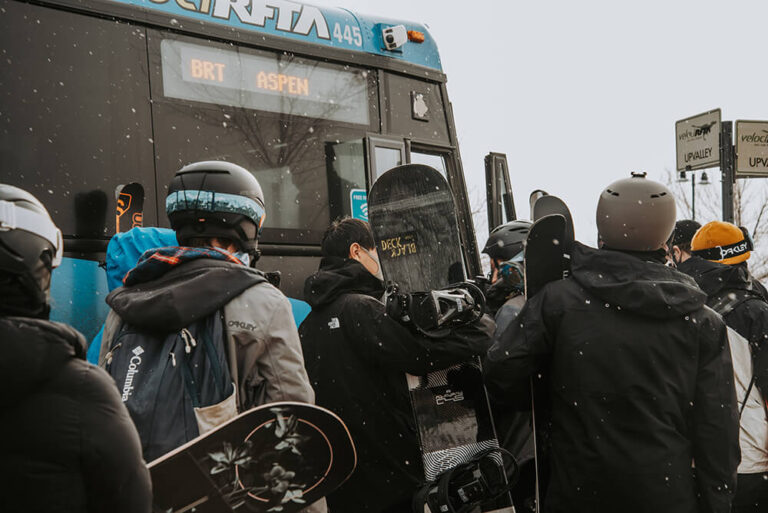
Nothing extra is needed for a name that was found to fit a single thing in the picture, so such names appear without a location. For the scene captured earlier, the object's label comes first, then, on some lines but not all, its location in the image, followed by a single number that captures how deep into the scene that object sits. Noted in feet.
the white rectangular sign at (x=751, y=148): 25.64
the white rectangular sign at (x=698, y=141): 25.75
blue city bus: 14.97
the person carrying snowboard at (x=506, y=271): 13.16
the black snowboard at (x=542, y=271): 10.15
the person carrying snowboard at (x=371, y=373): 11.34
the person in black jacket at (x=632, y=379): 9.28
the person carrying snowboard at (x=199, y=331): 7.50
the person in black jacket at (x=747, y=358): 13.51
